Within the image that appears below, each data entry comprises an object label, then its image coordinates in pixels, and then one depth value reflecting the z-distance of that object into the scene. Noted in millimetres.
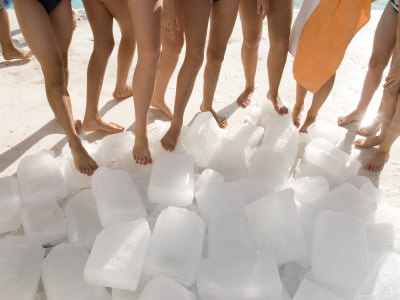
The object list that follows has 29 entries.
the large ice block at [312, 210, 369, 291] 1326
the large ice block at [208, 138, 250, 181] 1880
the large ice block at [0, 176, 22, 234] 1566
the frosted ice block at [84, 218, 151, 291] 1278
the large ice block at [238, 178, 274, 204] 1677
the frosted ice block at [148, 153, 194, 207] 1615
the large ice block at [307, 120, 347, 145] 2102
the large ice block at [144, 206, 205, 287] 1337
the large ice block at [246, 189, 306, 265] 1430
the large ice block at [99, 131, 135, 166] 1908
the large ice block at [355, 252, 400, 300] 1293
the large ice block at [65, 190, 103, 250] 1508
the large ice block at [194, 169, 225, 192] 1705
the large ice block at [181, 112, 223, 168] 1881
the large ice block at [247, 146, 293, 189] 1776
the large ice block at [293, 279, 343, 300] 1258
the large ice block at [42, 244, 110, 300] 1297
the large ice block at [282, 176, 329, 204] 1665
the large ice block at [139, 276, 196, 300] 1233
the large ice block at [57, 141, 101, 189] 1794
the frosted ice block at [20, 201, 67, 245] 1516
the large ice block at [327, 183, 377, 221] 1596
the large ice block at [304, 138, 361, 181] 1847
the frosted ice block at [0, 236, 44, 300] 1305
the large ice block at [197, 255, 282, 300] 1257
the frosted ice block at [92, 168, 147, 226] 1517
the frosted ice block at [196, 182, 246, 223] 1561
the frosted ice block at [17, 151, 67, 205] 1648
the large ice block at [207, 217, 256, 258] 1400
